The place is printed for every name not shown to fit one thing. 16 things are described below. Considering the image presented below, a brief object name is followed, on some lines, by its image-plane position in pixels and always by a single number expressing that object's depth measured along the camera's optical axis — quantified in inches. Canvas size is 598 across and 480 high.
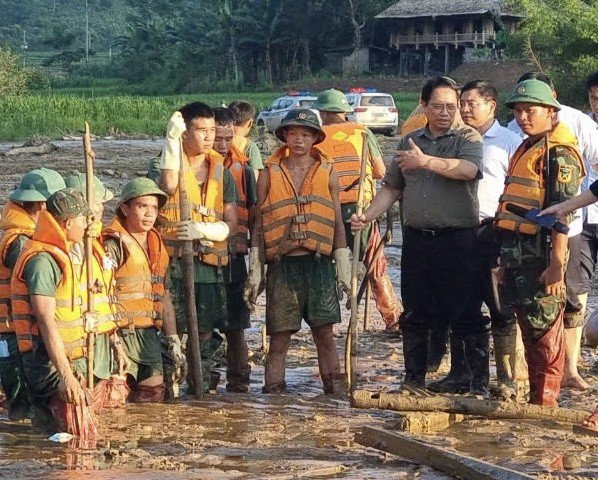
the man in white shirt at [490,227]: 334.0
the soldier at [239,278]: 349.7
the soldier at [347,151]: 399.5
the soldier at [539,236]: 301.6
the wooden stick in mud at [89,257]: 284.7
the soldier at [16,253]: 300.2
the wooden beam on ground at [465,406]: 295.6
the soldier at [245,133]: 401.7
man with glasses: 319.6
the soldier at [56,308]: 276.4
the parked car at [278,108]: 1609.3
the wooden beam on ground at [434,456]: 234.7
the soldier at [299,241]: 336.5
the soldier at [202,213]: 329.4
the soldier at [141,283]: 312.8
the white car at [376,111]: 1587.1
